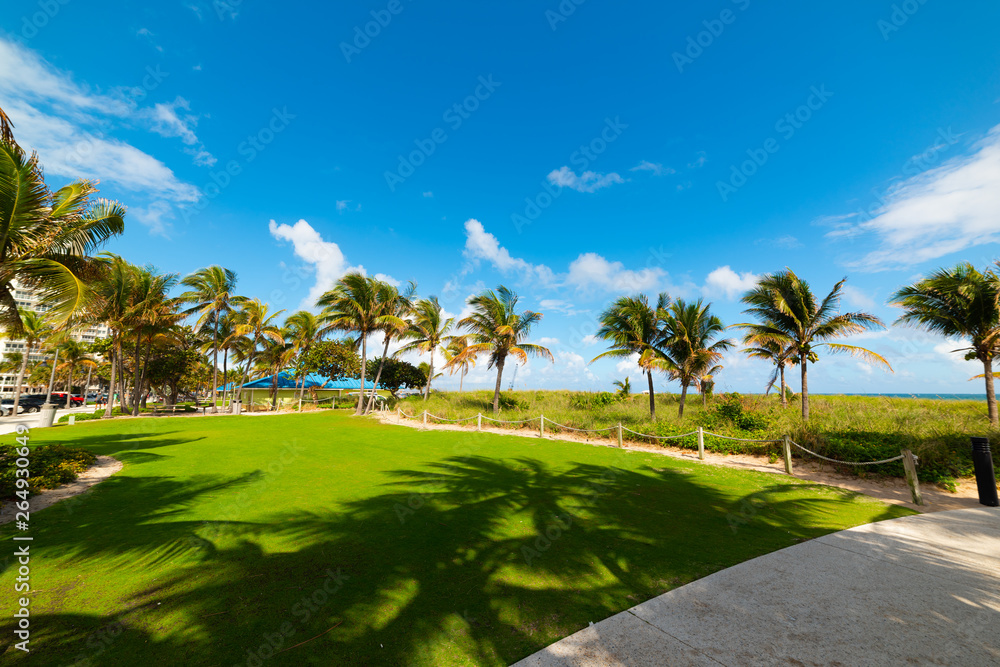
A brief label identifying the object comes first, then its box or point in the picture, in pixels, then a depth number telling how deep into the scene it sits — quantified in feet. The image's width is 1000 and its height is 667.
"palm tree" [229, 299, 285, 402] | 98.65
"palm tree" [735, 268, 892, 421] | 50.90
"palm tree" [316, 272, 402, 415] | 90.48
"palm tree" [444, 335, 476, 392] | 74.79
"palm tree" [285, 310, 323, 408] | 108.06
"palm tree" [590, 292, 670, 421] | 65.41
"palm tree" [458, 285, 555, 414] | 74.33
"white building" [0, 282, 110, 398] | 295.03
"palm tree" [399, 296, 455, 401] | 100.99
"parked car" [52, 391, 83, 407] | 128.51
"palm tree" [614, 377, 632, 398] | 98.07
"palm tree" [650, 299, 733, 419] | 62.90
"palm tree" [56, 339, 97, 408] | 134.64
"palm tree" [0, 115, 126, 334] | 20.74
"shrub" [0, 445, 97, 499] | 20.30
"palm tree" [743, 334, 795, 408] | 67.95
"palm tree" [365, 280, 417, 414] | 93.47
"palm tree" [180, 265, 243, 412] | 89.04
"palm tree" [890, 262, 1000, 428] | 40.88
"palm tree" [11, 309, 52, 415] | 87.45
